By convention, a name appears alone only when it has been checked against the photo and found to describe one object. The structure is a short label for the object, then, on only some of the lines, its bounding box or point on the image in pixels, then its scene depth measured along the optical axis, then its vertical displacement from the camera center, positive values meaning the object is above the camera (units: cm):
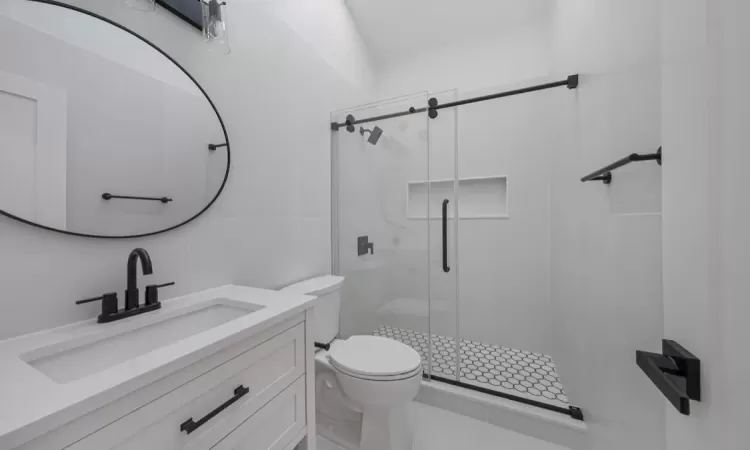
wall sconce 109 +86
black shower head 212 +71
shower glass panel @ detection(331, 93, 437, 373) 208 +1
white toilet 122 -72
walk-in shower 204 -1
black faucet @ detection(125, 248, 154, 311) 88 -18
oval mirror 75 +32
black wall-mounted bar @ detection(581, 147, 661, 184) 71 +18
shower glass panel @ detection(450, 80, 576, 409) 215 -3
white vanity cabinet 51 -43
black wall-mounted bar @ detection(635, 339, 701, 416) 36 -21
